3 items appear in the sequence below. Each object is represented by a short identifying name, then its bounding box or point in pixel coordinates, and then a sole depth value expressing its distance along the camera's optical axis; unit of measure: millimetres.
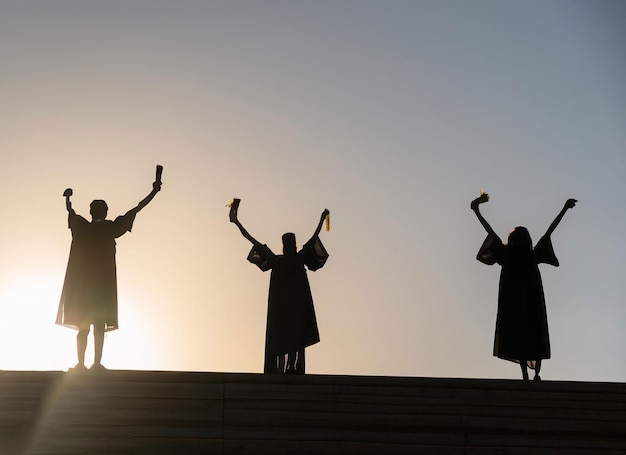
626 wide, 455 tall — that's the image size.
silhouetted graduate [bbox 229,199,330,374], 12742
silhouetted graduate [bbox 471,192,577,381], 12352
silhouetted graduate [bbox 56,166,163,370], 11602
